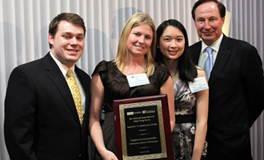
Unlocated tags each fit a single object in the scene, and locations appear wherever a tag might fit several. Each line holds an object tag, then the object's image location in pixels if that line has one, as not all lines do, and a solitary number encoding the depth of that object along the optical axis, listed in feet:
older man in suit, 7.93
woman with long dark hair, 7.33
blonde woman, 6.58
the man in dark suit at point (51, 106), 5.74
